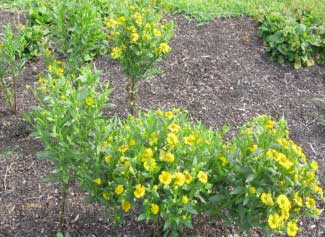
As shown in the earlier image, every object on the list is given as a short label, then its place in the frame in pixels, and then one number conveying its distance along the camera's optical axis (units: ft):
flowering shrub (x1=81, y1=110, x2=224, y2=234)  7.64
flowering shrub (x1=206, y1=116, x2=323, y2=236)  7.52
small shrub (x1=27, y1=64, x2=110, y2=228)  8.22
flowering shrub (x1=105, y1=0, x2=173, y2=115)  11.14
